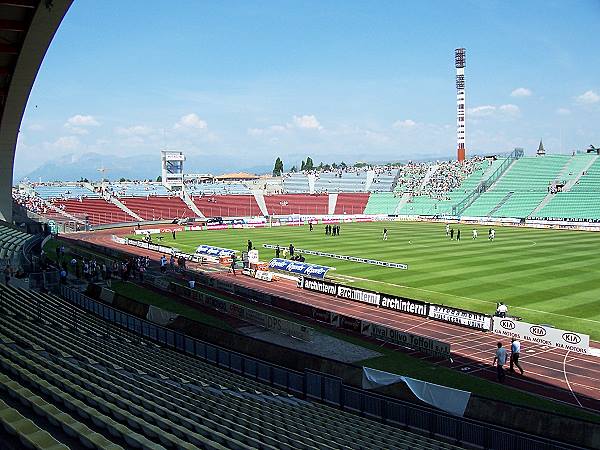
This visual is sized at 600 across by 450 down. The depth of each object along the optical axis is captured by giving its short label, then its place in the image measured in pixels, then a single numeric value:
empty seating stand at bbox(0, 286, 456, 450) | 6.34
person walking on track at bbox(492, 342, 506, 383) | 16.88
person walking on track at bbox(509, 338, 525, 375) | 17.38
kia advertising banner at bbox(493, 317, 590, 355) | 19.31
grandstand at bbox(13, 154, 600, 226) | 80.12
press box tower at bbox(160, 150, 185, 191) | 120.94
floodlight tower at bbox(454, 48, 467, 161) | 121.25
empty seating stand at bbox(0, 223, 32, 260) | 28.03
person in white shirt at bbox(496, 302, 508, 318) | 22.30
